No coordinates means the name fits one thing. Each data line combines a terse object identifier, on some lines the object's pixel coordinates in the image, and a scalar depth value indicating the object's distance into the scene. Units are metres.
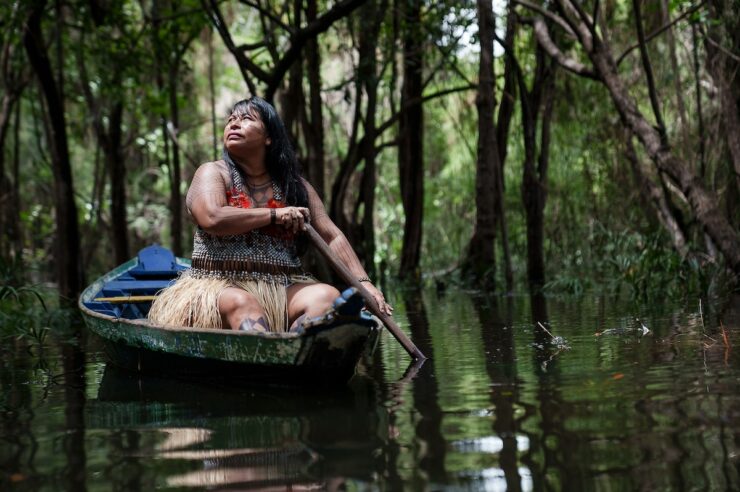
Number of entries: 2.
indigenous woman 4.34
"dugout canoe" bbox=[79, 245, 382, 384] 3.71
